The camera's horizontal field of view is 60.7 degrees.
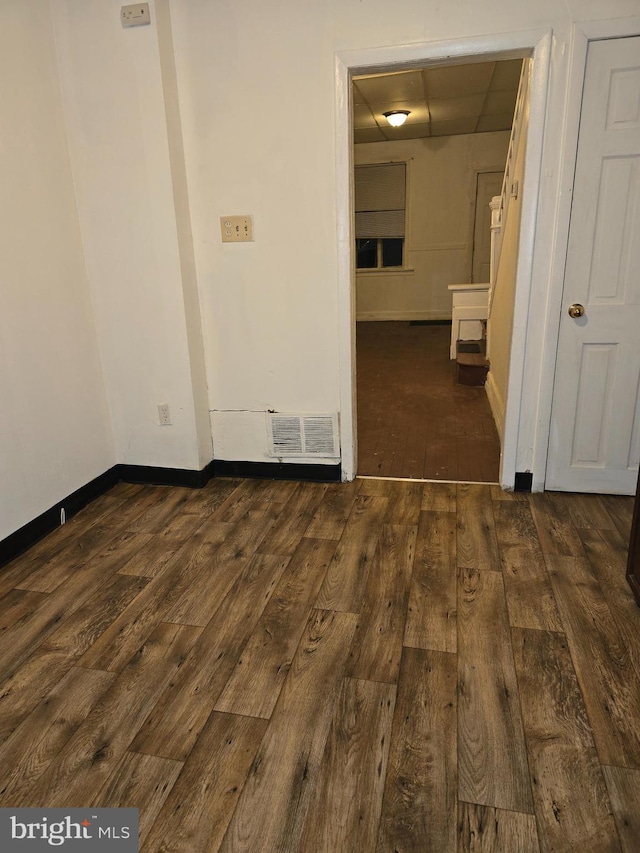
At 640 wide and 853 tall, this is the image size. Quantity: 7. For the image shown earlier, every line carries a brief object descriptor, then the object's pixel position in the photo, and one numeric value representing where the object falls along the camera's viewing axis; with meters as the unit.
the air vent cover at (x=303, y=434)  3.01
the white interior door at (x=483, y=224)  8.20
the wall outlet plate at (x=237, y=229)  2.79
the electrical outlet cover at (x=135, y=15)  2.47
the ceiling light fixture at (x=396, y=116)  6.70
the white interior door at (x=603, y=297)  2.35
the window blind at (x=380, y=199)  8.65
